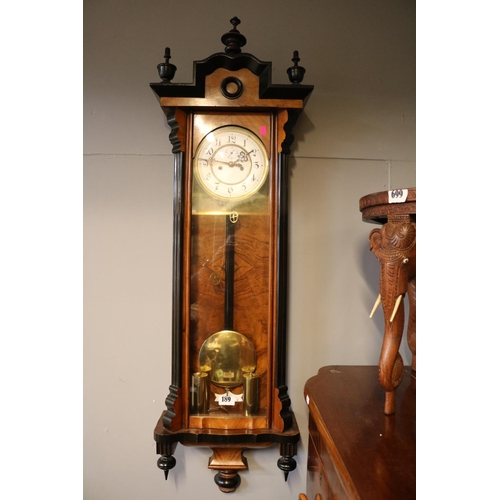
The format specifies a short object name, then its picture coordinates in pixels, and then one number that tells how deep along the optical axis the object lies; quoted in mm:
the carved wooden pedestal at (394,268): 838
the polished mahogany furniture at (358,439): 642
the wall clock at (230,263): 1244
